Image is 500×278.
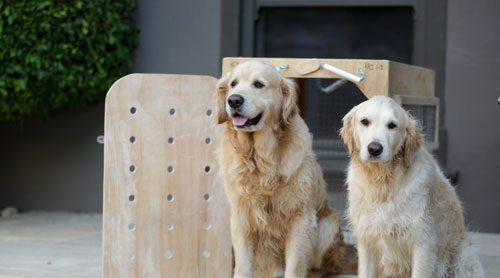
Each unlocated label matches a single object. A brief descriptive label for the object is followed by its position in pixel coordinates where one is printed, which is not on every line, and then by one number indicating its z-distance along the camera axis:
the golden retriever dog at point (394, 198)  3.26
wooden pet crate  3.78
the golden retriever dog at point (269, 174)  3.61
